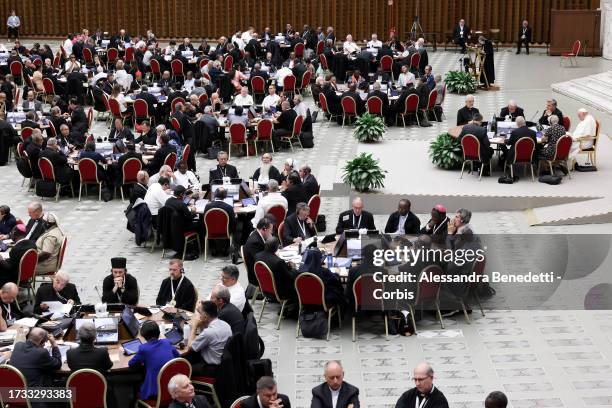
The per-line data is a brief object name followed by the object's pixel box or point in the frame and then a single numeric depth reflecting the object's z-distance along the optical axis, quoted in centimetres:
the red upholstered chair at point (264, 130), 2230
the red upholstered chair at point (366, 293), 1320
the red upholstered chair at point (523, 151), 1908
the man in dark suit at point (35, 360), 1065
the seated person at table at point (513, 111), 2109
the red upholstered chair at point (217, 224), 1606
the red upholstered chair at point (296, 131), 2288
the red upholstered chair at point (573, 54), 3400
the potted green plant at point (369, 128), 2289
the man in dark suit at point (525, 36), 3628
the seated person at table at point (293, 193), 1670
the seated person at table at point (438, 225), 1452
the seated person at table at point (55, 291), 1264
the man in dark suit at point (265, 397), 930
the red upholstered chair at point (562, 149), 1923
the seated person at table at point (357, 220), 1523
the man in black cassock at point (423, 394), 940
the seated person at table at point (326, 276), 1327
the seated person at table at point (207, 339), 1116
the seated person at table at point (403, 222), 1502
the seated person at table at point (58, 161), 1941
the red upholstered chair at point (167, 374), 1053
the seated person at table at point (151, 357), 1073
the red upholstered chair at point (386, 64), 3056
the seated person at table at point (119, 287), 1295
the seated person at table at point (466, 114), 2222
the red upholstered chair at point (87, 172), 1920
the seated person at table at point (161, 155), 1925
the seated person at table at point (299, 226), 1509
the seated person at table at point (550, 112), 2070
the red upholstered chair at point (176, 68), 2989
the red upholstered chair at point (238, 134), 2223
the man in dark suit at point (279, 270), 1354
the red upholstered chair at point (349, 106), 2502
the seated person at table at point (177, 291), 1266
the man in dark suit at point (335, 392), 964
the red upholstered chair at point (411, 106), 2500
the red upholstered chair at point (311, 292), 1307
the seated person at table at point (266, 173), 1773
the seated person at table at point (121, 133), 2053
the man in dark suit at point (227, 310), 1163
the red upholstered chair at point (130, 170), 1908
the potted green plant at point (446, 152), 2019
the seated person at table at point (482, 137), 1948
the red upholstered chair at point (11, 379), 1039
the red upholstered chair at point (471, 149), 1955
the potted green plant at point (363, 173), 1859
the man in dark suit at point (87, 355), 1071
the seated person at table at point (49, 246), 1481
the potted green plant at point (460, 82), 2889
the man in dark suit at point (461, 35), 3650
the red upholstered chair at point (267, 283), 1349
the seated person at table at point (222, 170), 1788
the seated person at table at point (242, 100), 2419
